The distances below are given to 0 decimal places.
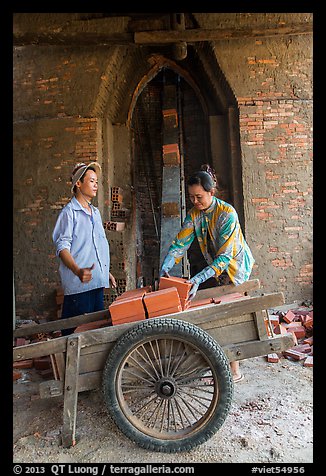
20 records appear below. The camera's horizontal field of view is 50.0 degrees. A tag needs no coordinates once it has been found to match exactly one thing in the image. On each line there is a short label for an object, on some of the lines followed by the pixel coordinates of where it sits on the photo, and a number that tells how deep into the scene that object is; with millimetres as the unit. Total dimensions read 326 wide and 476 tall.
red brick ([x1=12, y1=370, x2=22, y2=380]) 3694
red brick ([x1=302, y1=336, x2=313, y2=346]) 4249
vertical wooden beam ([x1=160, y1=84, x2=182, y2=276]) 5439
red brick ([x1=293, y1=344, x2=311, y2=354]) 4066
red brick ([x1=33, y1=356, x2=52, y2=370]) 3916
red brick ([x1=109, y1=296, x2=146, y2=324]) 2457
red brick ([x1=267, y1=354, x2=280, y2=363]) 3848
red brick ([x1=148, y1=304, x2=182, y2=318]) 2471
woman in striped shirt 3007
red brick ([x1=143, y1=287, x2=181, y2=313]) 2457
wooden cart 2299
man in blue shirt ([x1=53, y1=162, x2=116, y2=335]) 3154
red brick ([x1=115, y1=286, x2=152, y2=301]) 2925
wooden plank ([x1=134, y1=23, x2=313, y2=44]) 4938
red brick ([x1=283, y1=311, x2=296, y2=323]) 4804
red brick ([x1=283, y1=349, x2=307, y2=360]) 3879
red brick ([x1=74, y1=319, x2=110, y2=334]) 2740
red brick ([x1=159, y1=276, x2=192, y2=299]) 2674
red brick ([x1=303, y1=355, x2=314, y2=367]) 3707
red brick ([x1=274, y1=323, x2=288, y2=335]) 3854
